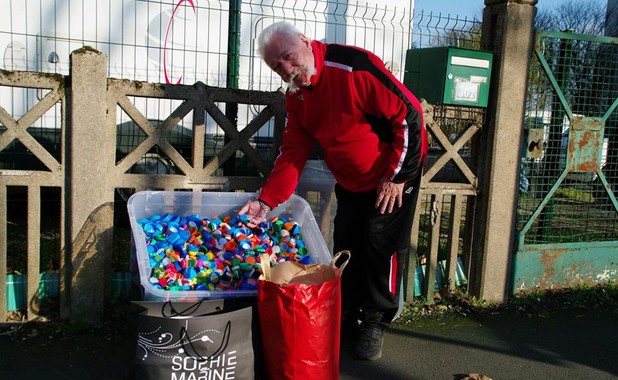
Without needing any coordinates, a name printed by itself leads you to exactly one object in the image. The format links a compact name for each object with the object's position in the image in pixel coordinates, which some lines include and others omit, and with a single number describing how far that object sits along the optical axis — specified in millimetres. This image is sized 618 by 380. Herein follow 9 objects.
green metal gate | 5078
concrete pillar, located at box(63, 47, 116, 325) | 3924
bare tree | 20391
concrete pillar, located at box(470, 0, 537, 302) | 4797
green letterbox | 4656
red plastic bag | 3113
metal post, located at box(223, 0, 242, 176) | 4676
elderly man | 3508
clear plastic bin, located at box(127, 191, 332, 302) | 3770
